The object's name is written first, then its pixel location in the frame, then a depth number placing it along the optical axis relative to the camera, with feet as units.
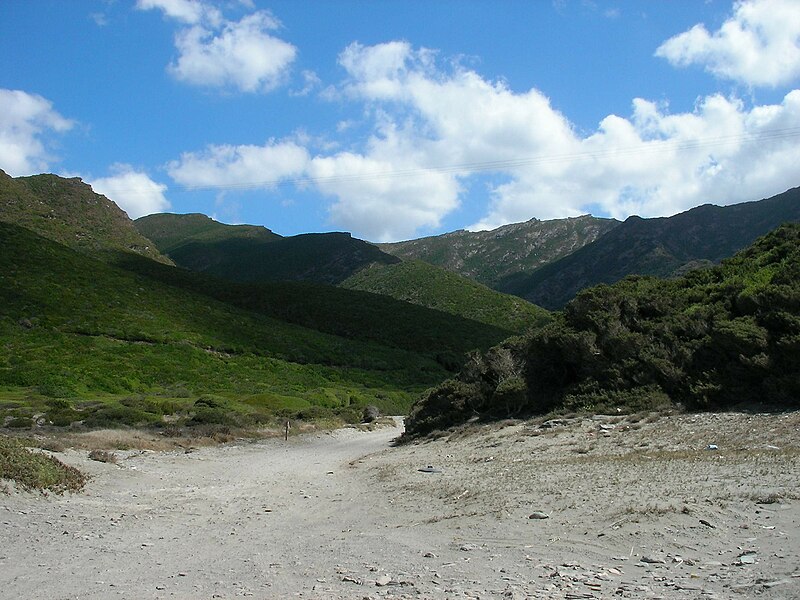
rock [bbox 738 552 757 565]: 19.13
